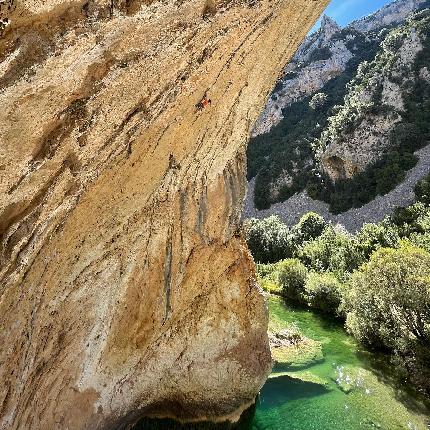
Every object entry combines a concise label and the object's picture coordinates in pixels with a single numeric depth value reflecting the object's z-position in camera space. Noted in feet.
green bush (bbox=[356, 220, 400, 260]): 142.20
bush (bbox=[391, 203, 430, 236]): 149.78
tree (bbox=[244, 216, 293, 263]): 198.49
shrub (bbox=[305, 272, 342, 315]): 107.34
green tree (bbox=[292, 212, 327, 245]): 206.90
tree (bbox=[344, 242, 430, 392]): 62.75
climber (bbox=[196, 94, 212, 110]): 32.76
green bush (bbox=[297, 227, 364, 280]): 137.39
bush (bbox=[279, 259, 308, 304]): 125.18
